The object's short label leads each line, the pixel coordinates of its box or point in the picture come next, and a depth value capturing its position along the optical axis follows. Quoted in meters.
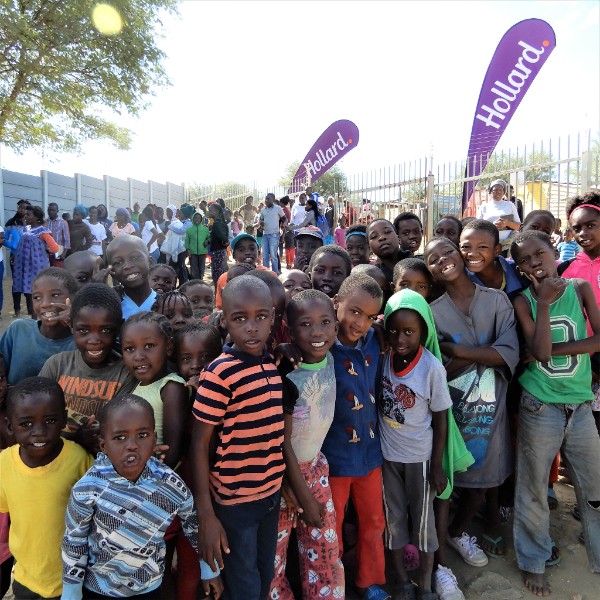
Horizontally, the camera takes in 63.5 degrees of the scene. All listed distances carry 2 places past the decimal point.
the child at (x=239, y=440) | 1.77
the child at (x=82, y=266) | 3.22
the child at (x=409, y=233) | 3.74
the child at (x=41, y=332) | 2.31
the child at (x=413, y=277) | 2.69
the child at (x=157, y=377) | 1.98
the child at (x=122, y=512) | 1.69
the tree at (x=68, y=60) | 10.46
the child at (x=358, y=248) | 3.80
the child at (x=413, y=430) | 2.29
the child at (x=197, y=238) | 9.41
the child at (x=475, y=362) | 2.52
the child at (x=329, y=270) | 2.96
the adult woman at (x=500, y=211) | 5.71
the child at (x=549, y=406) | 2.49
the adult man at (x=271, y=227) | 11.30
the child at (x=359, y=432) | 2.20
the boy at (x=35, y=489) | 1.82
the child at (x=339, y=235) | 11.57
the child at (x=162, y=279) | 3.39
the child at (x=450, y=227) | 3.73
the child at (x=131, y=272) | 2.93
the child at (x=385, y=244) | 3.42
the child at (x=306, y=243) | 4.03
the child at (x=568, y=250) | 4.38
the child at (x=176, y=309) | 2.73
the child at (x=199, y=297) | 3.16
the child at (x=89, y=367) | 2.11
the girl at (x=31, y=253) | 7.73
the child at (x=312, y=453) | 2.05
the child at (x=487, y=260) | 2.65
